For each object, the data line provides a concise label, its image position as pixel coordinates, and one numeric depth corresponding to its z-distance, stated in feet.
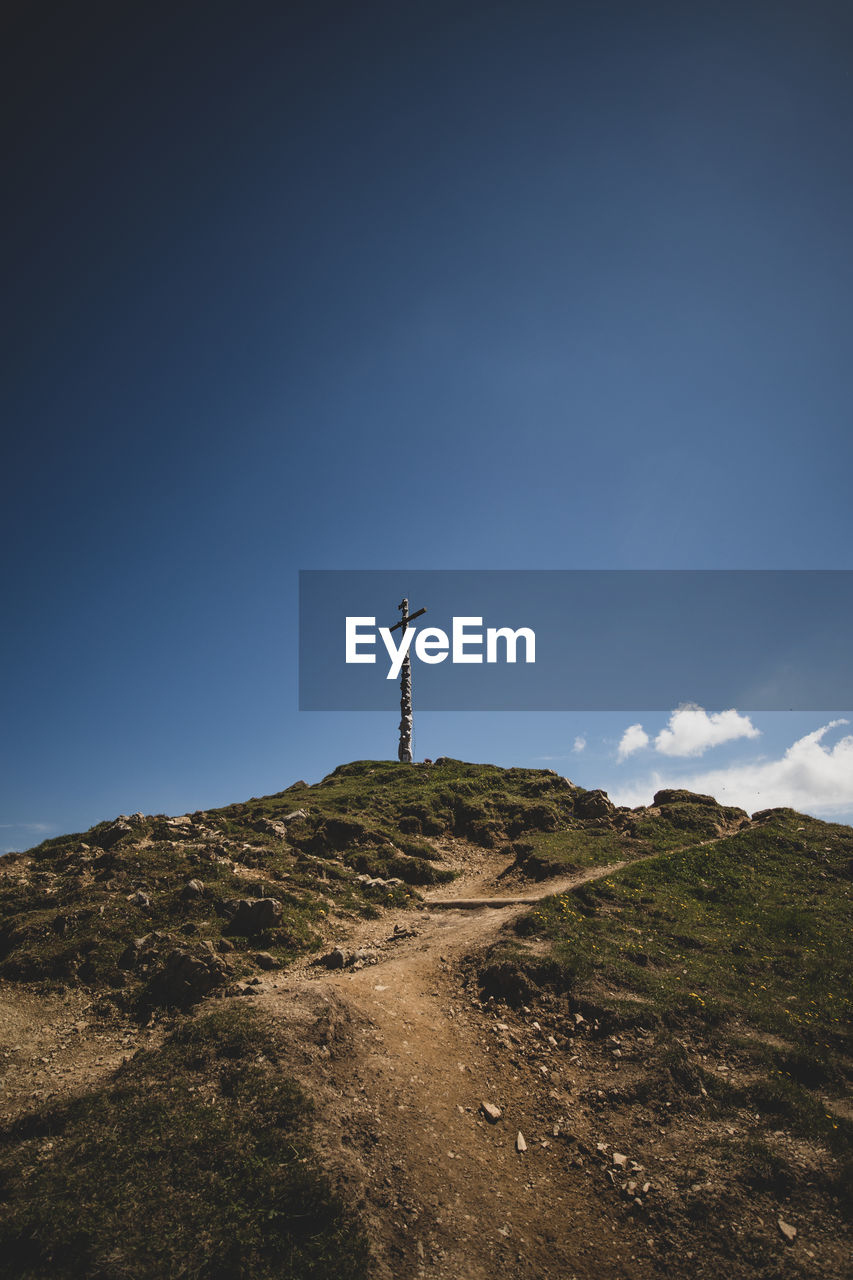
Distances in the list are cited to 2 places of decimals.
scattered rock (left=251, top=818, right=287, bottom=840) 83.02
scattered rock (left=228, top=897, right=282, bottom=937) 55.31
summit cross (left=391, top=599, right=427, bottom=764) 142.41
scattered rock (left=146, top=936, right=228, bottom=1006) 43.98
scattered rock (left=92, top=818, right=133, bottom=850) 72.23
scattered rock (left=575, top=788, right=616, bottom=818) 98.37
